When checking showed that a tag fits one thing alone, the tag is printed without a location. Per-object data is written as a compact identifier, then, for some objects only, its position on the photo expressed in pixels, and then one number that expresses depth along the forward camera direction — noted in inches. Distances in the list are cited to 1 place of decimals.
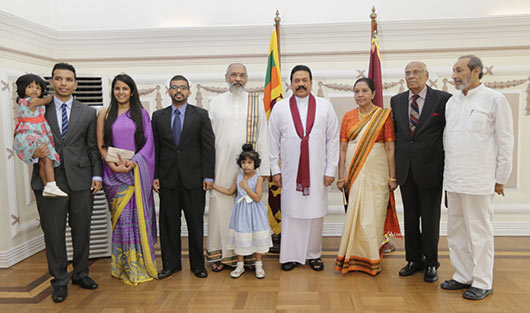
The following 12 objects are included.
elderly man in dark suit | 110.8
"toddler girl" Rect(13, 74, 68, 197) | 100.3
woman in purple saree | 113.3
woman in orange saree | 118.6
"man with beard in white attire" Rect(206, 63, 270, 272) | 122.6
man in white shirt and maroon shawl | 122.4
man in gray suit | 108.2
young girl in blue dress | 117.2
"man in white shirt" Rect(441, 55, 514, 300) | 99.7
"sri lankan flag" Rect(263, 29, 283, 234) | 146.4
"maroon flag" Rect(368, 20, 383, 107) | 145.3
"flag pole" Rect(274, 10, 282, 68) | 150.9
